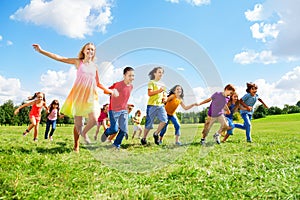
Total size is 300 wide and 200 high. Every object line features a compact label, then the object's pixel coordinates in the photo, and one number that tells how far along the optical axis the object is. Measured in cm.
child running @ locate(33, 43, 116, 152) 531
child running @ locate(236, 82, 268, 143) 922
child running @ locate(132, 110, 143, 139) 952
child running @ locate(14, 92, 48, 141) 931
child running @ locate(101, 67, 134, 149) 597
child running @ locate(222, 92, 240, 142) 928
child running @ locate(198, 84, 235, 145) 825
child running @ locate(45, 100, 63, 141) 1041
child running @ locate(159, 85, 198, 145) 698
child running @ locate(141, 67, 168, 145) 686
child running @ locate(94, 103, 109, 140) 1008
